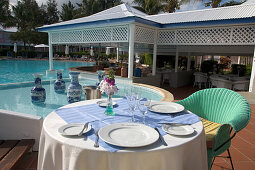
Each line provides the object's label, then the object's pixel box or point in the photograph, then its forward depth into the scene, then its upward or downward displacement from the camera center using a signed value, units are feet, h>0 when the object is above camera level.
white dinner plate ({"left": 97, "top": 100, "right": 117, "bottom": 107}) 6.72 -1.52
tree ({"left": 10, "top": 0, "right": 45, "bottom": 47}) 93.72 +22.91
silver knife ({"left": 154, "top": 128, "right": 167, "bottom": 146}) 3.99 -1.70
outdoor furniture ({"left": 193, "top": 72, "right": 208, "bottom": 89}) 29.22 -2.00
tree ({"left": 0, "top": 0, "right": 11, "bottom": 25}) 96.58 +26.62
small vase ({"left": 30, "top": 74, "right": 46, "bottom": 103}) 14.32 -2.42
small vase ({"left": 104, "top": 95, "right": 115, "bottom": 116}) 5.91 -1.51
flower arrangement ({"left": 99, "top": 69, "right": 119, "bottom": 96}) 6.00 -0.75
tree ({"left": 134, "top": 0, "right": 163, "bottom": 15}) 74.02 +24.27
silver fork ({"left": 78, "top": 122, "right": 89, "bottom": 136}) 4.26 -1.61
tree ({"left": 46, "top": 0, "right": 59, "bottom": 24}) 116.78 +31.72
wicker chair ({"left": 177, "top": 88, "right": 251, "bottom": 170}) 5.59 -1.71
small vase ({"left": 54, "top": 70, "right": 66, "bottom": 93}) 18.11 -2.29
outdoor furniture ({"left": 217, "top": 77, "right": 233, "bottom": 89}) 24.60 -2.29
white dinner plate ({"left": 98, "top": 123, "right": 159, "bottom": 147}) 3.93 -1.68
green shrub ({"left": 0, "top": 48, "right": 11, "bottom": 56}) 85.62 +4.28
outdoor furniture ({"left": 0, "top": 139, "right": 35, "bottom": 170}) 6.45 -3.62
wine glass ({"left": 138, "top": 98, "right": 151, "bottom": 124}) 5.08 -1.23
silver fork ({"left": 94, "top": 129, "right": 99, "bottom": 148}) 3.83 -1.72
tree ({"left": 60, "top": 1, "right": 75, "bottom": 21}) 107.14 +28.65
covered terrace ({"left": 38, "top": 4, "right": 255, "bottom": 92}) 21.08 +4.70
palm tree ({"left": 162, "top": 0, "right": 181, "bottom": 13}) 64.64 +21.47
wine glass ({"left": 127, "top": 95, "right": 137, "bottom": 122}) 5.33 -1.17
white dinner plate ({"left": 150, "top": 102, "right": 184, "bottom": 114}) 6.27 -1.55
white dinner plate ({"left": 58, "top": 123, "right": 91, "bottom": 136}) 4.34 -1.68
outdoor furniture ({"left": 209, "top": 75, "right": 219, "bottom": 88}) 25.88 -1.94
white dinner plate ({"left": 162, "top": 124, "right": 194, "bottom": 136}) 4.48 -1.66
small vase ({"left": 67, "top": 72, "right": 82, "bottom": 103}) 13.83 -2.10
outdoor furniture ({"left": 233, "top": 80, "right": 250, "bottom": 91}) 24.59 -2.48
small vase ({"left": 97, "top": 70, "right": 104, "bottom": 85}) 17.73 -1.18
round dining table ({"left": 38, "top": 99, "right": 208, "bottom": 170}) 3.66 -1.92
